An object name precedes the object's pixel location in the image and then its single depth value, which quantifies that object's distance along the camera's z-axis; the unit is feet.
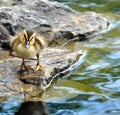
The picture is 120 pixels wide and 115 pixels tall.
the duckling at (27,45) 38.83
